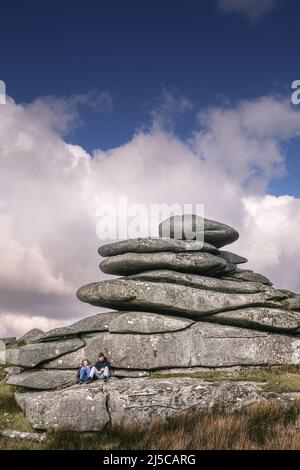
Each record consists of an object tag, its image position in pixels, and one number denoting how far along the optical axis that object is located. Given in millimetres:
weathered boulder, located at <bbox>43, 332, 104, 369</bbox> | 24766
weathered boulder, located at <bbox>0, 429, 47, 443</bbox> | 18019
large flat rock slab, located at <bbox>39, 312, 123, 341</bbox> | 25922
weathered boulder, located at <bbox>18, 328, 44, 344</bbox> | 56784
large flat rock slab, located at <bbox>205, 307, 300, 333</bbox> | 25656
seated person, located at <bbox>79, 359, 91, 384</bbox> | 22644
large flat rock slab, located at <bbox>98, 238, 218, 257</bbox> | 27375
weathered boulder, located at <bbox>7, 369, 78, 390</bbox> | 24047
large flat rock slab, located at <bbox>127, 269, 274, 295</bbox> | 26656
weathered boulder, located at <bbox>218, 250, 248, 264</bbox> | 30988
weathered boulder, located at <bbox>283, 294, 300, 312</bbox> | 27609
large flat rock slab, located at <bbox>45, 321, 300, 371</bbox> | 23906
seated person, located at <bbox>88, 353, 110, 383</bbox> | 22905
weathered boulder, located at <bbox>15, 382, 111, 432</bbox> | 19172
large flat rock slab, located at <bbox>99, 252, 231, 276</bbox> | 26984
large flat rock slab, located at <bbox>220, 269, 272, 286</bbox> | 29594
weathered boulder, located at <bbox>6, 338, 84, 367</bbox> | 25250
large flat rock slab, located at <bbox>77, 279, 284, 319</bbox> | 25609
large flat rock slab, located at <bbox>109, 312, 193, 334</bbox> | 24500
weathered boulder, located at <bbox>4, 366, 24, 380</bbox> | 26478
